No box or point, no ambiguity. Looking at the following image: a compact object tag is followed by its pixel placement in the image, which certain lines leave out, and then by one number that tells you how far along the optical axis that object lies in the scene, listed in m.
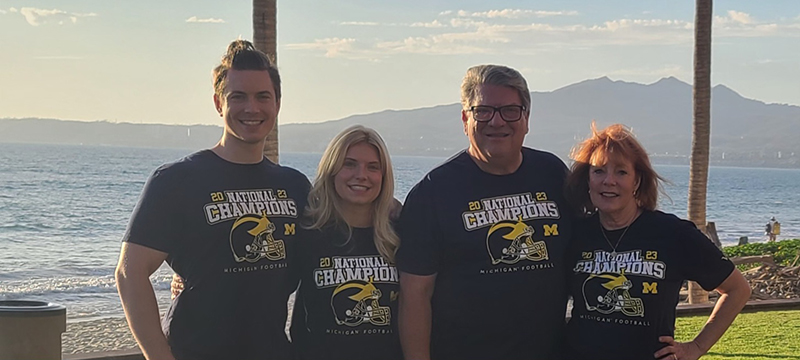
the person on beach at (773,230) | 39.98
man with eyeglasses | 4.14
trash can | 6.12
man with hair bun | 3.82
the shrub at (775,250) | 18.20
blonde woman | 4.17
